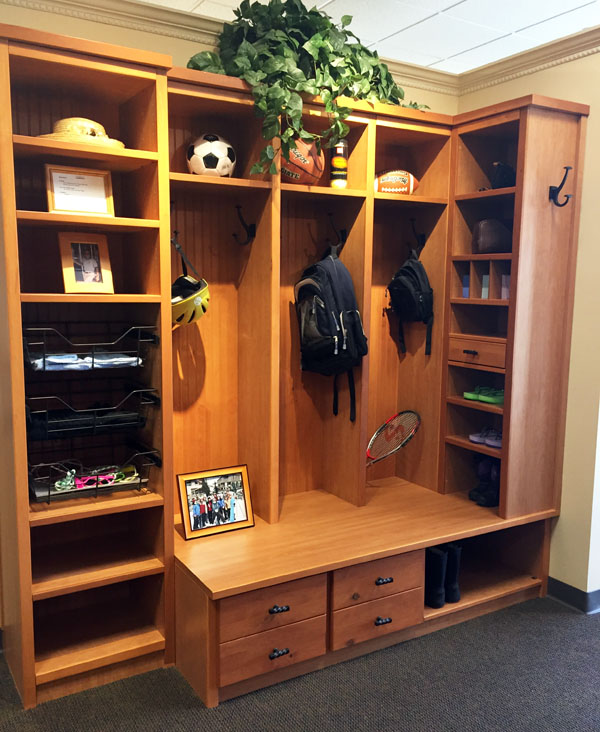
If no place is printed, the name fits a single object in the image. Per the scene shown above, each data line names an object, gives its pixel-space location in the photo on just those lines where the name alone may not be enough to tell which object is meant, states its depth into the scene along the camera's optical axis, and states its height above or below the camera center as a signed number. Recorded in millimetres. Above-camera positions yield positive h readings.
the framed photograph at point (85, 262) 2369 +33
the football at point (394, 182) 3178 +447
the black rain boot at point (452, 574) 2977 -1334
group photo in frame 2764 -965
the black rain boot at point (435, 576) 2914 -1318
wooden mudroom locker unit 2375 -494
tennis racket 3338 -802
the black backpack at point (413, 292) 3320 -81
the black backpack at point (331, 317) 2992 -191
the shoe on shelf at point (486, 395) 3174 -573
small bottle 2979 +480
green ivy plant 2598 +847
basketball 2820 +467
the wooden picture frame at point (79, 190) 2295 +284
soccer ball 2664 +471
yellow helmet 2650 -101
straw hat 2295 +484
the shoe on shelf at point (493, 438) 3197 -785
